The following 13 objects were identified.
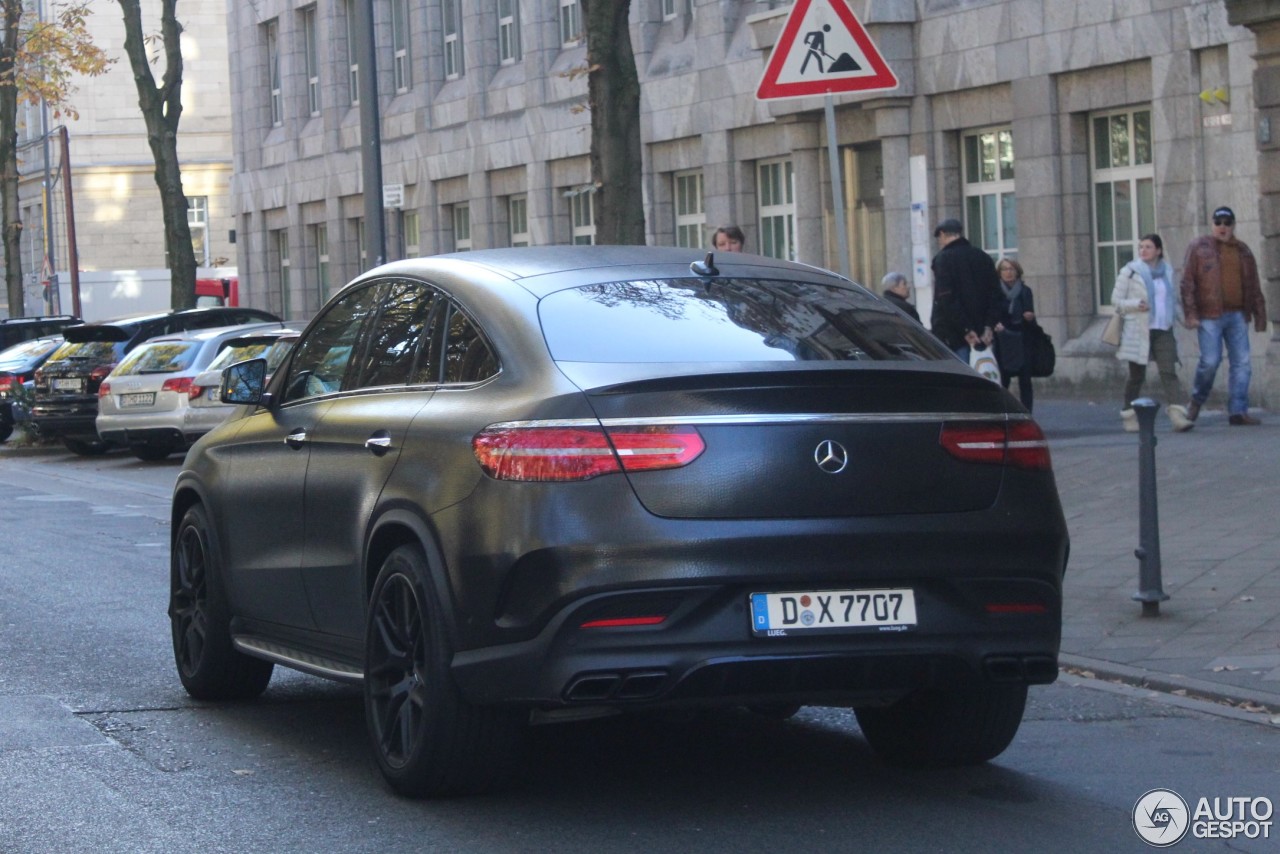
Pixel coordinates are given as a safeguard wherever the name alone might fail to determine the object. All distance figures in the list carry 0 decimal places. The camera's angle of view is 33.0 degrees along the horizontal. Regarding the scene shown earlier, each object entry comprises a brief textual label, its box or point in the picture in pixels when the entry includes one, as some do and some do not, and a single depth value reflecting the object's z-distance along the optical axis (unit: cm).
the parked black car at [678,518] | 573
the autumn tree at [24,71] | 4062
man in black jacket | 1778
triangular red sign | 1055
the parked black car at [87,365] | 2684
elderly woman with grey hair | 1891
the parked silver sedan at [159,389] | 2361
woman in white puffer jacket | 1880
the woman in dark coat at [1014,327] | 1847
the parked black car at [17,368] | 3083
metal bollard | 948
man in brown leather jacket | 1869
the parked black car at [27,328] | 3594
